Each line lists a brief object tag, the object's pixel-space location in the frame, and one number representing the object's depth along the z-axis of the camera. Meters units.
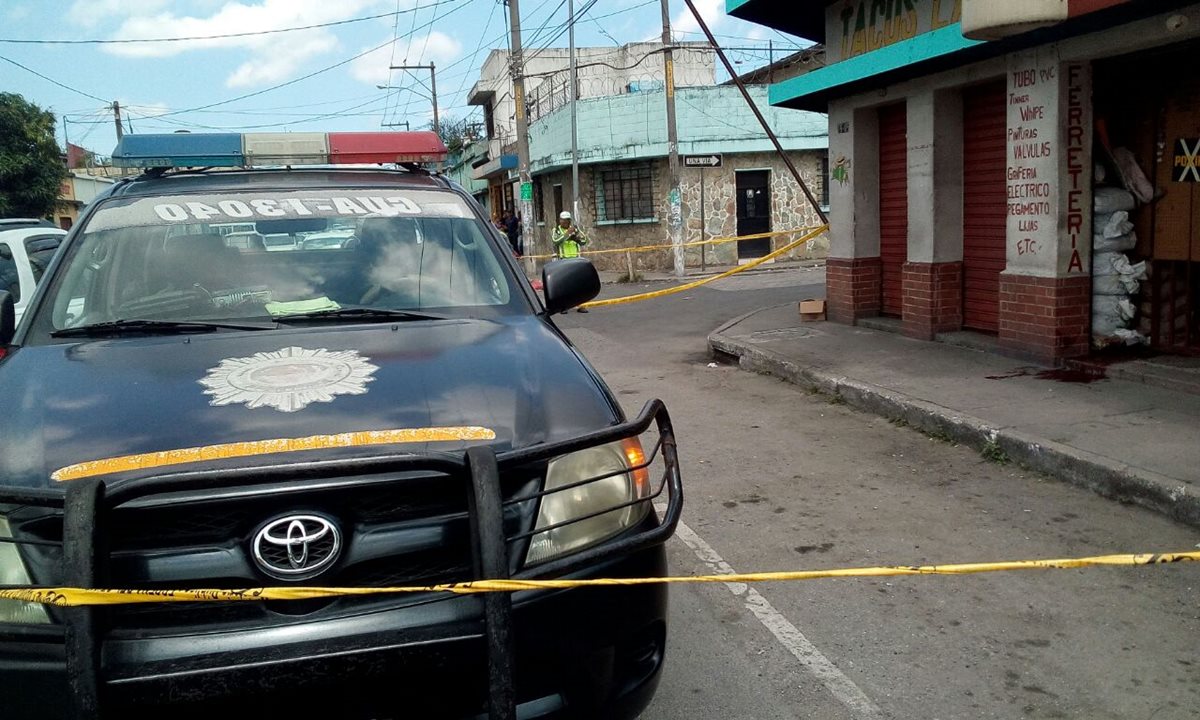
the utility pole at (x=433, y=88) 54.04
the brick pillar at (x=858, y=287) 11.88
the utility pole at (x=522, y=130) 23.70
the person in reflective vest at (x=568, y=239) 18.14
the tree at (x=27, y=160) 29.56
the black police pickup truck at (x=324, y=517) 2.10
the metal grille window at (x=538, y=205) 33.58
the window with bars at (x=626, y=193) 27.91
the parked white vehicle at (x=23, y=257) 8.77
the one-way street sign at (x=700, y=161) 23.42
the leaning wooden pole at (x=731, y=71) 12.43
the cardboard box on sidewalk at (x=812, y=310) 12.56
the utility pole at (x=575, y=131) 24.16
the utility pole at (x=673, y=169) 21.17
